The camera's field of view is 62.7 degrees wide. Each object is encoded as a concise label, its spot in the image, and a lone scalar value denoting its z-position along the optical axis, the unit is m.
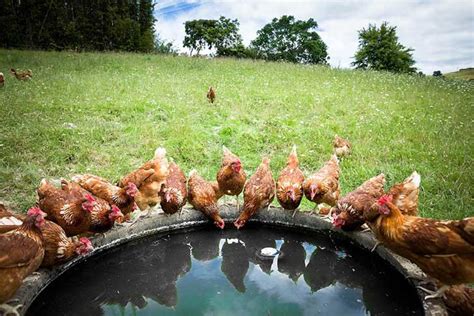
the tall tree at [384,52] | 36.38
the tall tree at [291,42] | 48.06
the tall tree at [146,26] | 31.60
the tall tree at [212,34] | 43.94
